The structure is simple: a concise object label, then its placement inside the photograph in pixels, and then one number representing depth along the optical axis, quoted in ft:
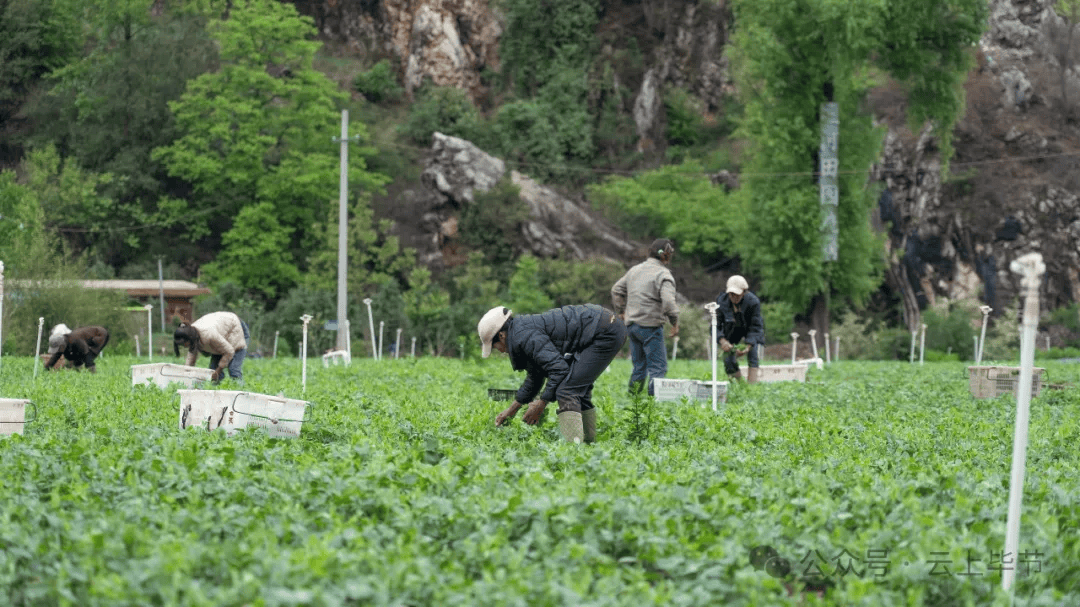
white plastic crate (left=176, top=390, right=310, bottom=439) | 31.17
